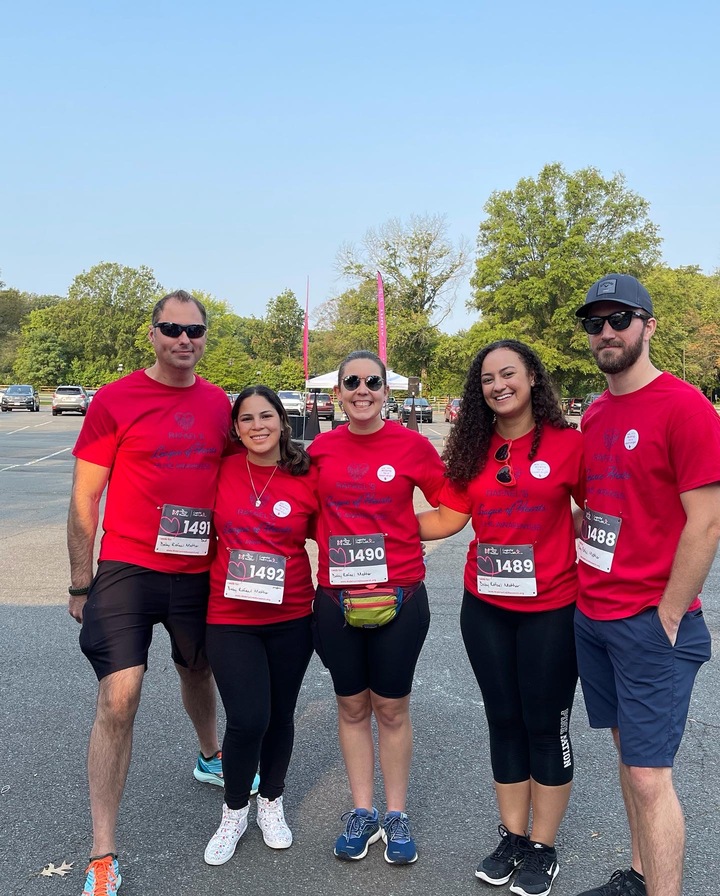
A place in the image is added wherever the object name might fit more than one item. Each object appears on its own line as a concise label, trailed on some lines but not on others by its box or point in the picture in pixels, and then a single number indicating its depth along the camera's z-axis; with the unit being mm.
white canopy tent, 24594
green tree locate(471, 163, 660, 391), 46156
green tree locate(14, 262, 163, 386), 82688
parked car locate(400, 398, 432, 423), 41794
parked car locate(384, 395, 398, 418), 49806
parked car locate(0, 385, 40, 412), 45375
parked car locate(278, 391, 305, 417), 40816
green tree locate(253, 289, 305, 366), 100250
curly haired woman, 2803
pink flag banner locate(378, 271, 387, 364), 32312
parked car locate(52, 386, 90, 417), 42938
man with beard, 2422
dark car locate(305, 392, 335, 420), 42000
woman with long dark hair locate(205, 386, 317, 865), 2986
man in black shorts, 2914
